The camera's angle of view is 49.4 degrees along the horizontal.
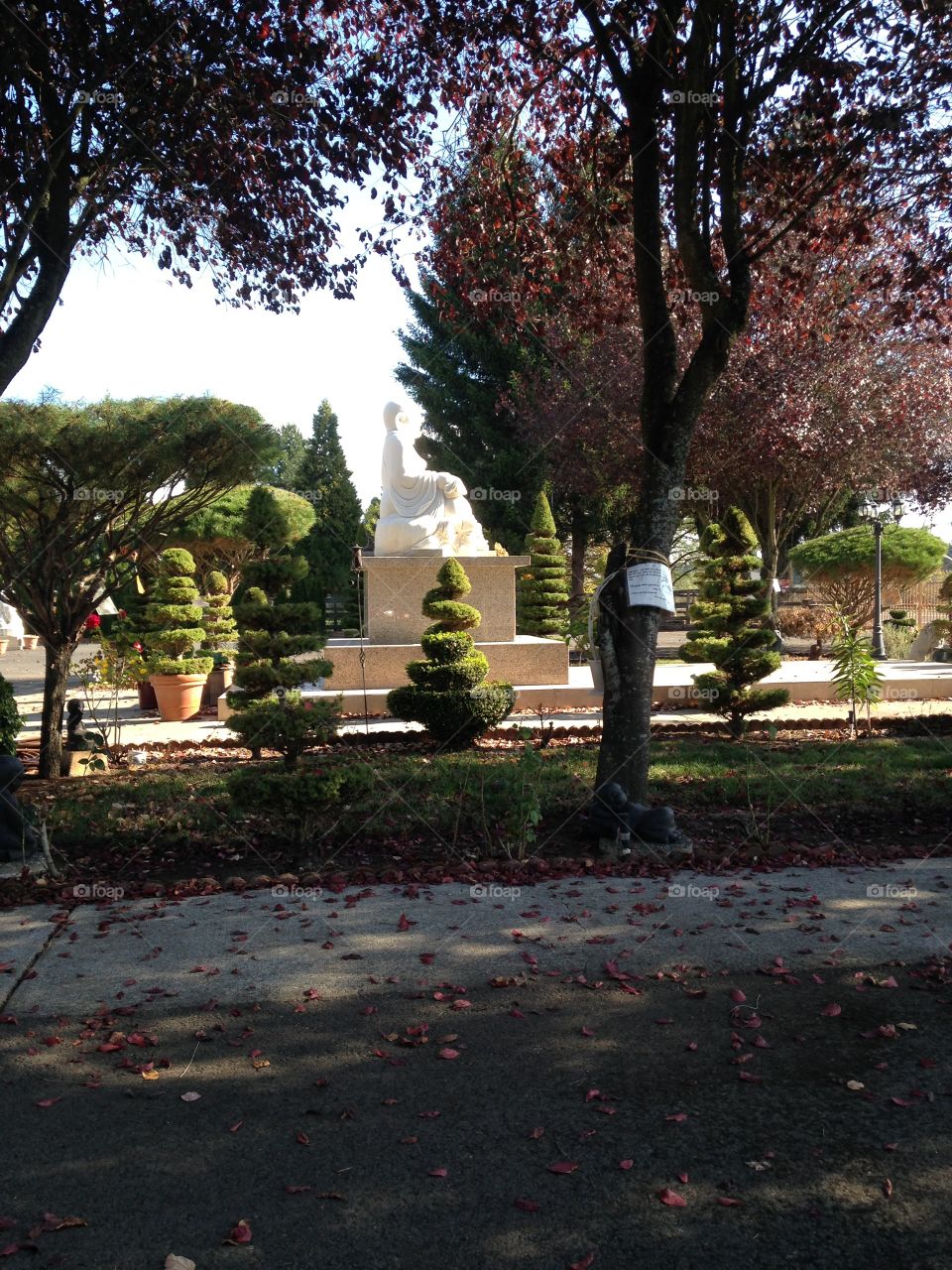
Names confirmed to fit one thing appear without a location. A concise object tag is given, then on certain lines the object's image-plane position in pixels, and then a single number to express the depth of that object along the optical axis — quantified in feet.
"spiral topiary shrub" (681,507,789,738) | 35.27
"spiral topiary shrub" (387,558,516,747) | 33.58
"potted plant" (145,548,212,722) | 44.11
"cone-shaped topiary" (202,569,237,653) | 62.03
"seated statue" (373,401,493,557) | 48.24
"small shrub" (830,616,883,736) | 35.73
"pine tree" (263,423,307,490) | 160.15
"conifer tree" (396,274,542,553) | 104.32
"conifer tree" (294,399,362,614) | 113.09
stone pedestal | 46.42
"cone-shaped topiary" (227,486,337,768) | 19.15
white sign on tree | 19.63
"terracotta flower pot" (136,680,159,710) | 47.47
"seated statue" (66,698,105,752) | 31.86
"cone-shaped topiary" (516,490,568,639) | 72.49
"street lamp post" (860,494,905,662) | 65.92
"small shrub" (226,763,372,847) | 18.33
